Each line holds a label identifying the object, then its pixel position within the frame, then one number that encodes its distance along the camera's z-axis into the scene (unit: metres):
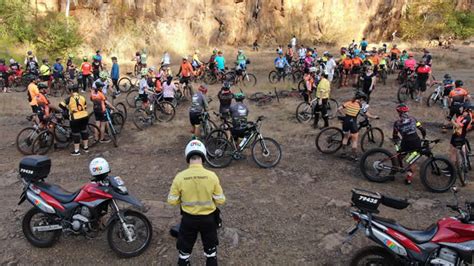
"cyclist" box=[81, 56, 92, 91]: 17.16
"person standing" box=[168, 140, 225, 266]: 4.23
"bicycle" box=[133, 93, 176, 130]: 12.49
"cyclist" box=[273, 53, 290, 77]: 18.91
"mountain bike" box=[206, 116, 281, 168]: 8.87
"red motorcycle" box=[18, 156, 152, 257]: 5.28
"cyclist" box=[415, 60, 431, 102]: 13.98
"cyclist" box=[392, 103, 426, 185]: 7.70
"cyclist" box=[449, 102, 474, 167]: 7.91
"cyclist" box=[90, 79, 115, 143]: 10.23
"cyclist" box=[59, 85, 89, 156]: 9.46
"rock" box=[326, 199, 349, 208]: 6.90
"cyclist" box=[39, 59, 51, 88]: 16.70
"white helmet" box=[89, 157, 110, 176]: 5.25
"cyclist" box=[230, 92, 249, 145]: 8.85
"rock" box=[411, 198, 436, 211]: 6.90
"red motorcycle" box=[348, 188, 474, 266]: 4.18
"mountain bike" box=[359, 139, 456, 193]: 7.58
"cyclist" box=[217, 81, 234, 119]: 10.41
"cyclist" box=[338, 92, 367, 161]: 9.02
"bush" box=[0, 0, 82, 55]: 23.45
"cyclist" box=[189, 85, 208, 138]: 10.20
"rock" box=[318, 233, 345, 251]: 5.57
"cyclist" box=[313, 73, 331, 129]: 11.45
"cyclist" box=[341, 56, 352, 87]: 17.05
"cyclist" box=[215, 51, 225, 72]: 18.99
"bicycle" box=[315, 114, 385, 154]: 9.56
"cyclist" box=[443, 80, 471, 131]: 10.82
